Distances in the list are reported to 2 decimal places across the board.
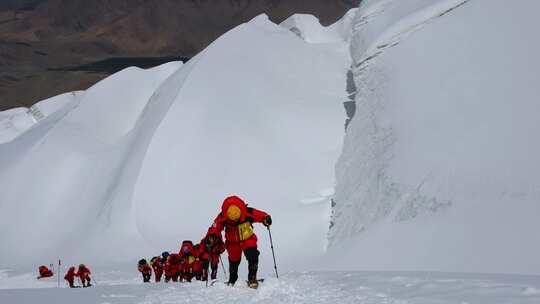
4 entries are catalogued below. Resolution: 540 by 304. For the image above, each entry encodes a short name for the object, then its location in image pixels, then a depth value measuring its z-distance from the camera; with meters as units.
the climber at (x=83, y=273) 19.19
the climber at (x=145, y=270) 18.75
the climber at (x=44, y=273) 24.03
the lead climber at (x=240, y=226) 9.14
